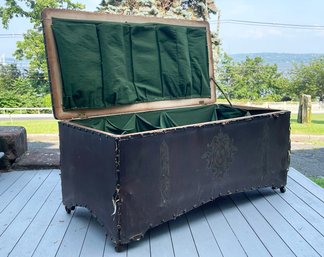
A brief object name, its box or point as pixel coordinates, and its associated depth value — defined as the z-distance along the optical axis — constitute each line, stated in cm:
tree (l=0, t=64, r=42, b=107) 1368
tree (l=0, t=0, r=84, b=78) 1666
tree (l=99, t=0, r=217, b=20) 630
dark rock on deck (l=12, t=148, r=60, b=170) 317
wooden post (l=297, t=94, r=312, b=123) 885
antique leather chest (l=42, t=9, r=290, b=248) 172
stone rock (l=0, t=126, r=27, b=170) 313
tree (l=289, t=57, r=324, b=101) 2002
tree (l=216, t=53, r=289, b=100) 1992
